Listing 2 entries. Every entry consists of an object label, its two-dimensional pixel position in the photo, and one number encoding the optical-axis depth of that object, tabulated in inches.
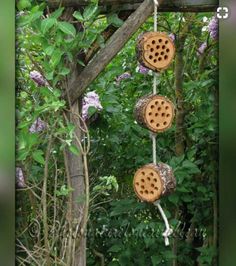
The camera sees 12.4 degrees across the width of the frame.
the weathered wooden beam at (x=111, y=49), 123.0
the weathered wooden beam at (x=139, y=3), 123.5
